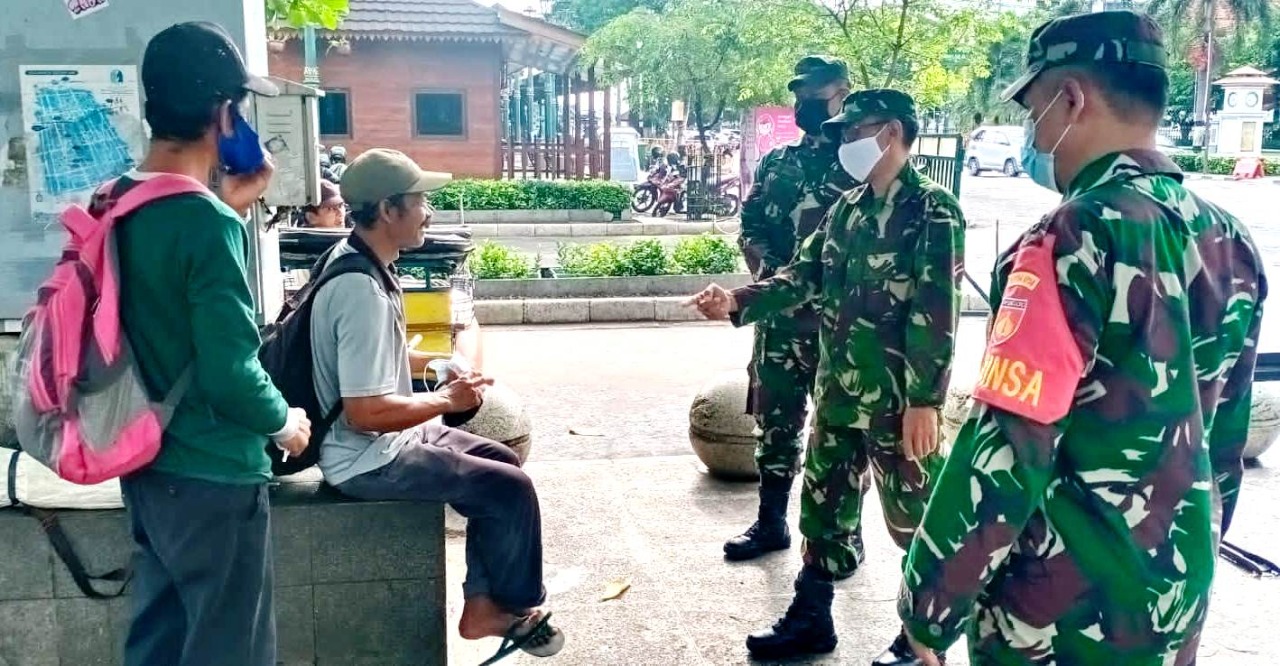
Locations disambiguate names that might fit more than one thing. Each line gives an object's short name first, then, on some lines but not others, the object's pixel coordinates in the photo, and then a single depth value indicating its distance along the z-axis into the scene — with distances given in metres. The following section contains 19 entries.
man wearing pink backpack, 2.38
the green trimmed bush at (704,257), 11.44
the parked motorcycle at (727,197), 20.34
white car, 36.09
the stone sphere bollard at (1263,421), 5.71
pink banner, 15.84
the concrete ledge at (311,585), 3.24
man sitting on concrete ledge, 3.05
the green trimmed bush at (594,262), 11.26
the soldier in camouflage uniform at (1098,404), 1.77
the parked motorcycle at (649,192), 20.33
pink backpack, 2.38
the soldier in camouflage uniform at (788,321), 4.59
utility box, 3.72
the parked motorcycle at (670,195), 20.25
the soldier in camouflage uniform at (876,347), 3.37
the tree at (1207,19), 48.03
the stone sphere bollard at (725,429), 5.48
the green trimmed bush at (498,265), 11.16
